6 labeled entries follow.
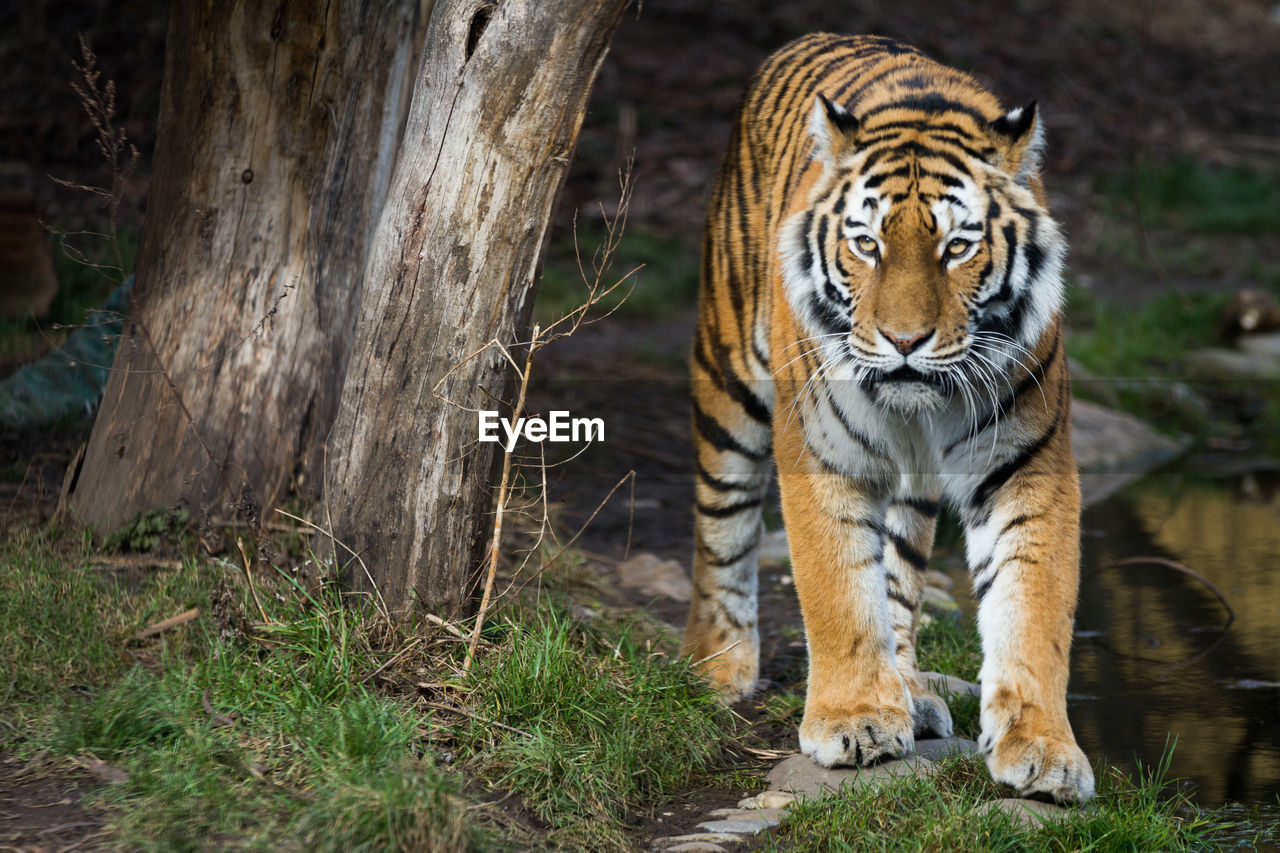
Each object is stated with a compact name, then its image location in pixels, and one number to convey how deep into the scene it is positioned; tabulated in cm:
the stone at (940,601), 1013
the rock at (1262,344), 1756
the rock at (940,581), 1100
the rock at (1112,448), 1468
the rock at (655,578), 1027
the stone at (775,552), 1126
